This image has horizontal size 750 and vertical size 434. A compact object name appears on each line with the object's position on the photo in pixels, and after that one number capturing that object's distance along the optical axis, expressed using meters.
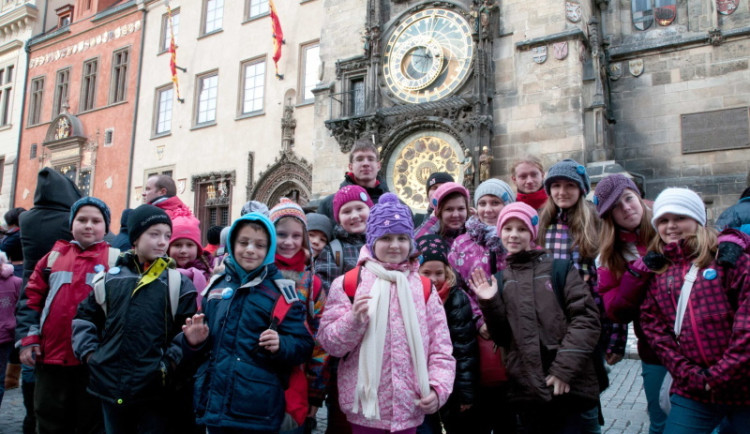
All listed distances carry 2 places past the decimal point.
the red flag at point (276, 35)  15.00
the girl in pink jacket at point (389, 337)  2.49
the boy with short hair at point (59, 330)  3.29
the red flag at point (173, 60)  17.34
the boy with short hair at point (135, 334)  2.73
